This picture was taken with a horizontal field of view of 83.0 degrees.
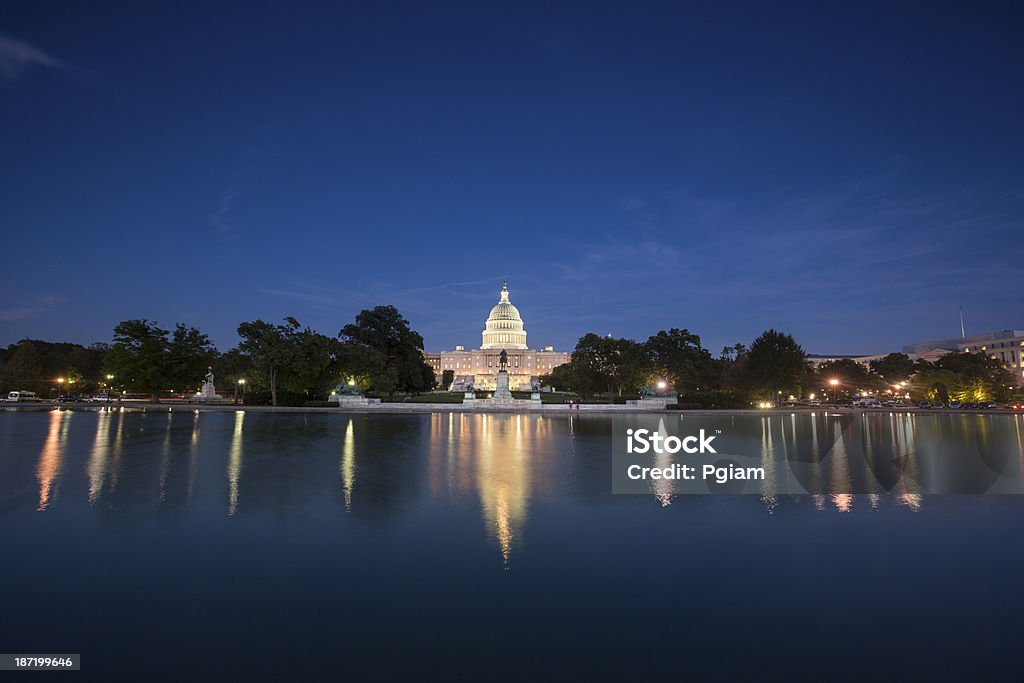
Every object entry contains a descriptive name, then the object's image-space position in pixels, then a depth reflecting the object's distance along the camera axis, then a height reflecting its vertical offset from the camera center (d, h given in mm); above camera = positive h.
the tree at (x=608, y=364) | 66875 +4727
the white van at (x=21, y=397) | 68175 +809
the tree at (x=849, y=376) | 89188 +4582
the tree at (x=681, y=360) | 67062 +5349
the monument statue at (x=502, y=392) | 61656 +1443
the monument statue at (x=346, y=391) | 58125 +1348
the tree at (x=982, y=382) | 68625 +2999
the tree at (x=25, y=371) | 77062 +4444
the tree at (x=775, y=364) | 62188 +4479
